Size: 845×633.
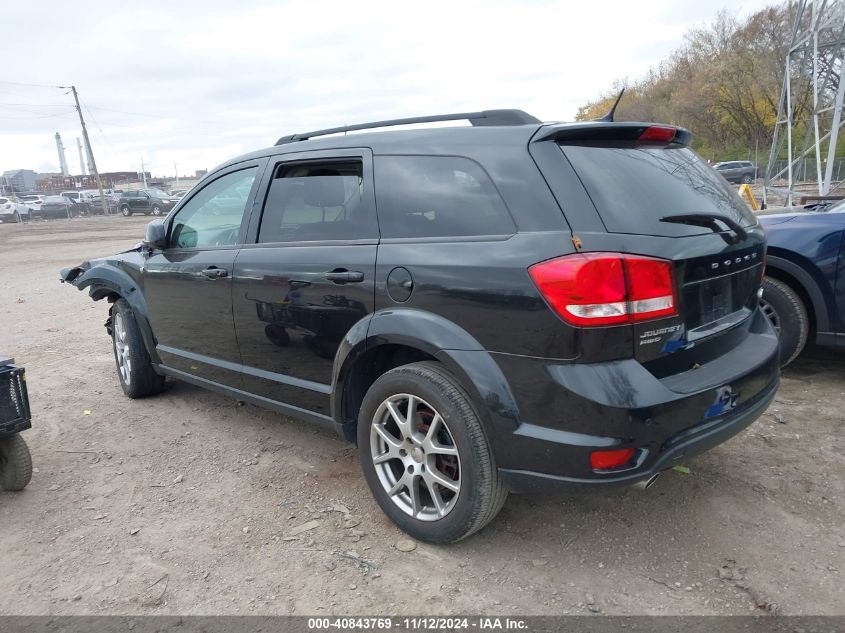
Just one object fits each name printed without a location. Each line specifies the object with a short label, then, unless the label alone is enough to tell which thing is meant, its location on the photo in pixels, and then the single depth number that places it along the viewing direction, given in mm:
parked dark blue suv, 4336
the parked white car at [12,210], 41031
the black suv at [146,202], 41312
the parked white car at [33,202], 41909
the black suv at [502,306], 2344
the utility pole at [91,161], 47844
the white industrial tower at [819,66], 13477
